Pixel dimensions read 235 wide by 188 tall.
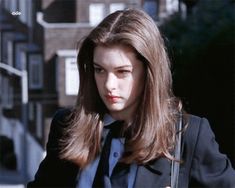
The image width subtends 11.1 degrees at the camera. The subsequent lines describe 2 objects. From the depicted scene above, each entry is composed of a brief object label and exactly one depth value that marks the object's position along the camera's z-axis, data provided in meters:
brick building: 13.94
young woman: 2.68
